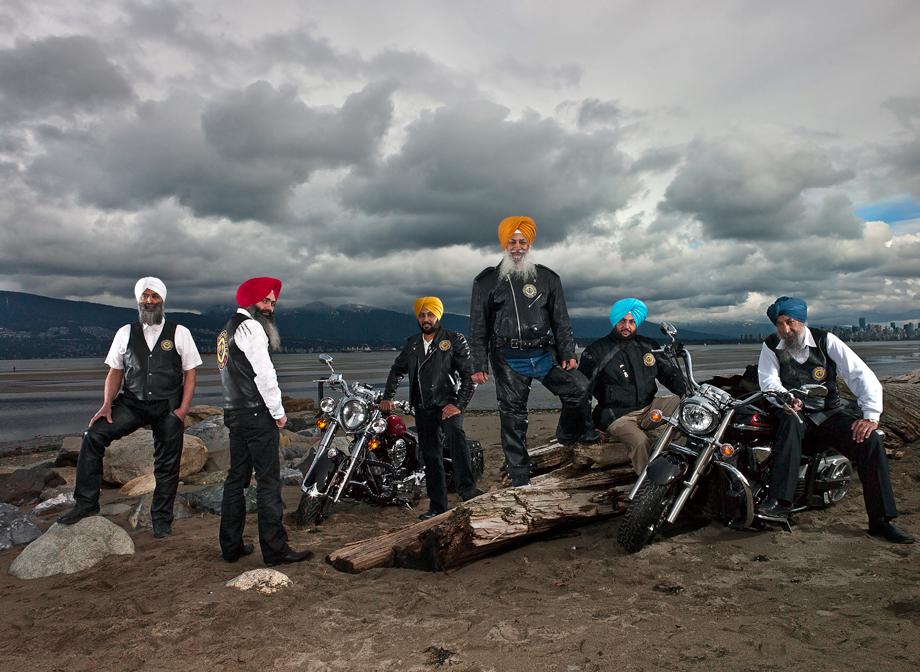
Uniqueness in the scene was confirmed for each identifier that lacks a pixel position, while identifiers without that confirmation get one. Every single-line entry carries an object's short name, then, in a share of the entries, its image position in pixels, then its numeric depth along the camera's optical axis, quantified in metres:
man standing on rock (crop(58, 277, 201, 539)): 5.78
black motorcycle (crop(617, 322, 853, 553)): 4.65
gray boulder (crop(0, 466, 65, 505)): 8.30
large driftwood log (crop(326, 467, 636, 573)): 4.68
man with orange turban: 5.64
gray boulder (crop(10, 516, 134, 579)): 4.95
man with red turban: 4.80
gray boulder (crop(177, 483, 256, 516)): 7.01
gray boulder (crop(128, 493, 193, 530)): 6.40
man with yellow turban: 6.35
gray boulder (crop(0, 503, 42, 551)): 5.86
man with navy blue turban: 4.83
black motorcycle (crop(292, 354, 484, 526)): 6.36
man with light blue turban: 5.84
